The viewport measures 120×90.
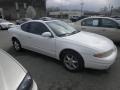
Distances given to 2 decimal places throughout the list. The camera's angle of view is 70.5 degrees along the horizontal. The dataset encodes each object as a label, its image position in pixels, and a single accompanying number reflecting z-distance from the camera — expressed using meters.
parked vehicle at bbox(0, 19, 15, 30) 9.69
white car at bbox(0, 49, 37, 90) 1.09
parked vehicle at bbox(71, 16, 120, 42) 4.00
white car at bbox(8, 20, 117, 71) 2.19
